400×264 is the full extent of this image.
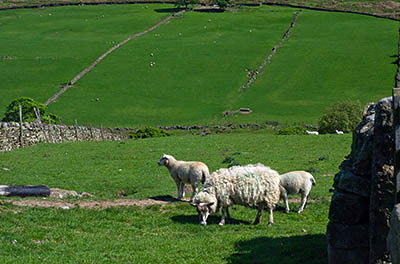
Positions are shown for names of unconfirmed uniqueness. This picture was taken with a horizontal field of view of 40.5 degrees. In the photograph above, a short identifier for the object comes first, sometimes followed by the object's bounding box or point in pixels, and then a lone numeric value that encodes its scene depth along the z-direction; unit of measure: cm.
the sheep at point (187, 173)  2428
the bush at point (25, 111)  7356
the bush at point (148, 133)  6362
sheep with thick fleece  1994
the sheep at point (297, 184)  2212
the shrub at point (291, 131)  5849
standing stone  1172
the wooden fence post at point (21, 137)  4650
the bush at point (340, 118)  6134
